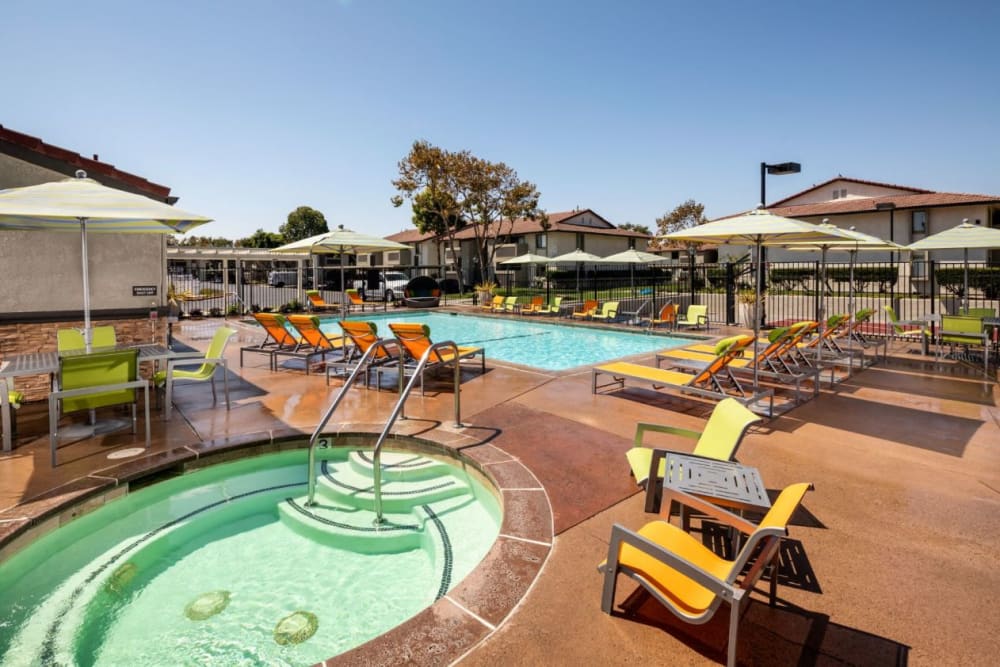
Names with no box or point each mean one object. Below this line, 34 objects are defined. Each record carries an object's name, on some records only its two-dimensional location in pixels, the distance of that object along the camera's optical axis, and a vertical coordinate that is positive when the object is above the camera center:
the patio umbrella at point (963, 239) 9.02 +1.27
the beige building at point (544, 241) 38.44 +5.89
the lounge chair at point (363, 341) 7.98 -0.47
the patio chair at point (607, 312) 16.58 -0.07
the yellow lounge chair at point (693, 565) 2.01 -1.21
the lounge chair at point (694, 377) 6.13 -0.89
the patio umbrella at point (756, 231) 5.92 +1.00
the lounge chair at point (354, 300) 22.41 +0.59
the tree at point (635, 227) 79.62 +13.45
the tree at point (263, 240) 71.62 +11.08
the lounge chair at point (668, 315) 14.59 -0.17
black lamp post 11.99 +3.40
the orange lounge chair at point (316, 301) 19.56 +0.50
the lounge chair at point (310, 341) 8.80 -0.50
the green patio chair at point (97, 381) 4.68 -0.63
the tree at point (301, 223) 75.81 +13.93
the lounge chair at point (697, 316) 14.61 -0.21
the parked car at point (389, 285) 30.12 +1.80
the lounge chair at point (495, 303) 21.05 +0.35
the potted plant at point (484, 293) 23.27 +0.87
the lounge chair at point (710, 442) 3.34 -0.98
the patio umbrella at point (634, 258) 17.78 +1.89
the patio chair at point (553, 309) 19.09 +0.08
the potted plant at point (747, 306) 14.28 +0.06
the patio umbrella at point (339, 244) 11.06 +1.65
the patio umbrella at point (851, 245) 7.16 +1.05
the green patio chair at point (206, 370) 5.91 -0.71
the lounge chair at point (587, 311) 17.14 -0.02
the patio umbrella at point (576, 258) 18.94 +2.04
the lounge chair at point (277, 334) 9.15 -0.38
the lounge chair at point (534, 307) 19.55 +0.16
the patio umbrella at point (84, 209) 4.68 +1.14
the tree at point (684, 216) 57.75 +10.95
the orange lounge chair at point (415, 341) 7.22 -0.43
